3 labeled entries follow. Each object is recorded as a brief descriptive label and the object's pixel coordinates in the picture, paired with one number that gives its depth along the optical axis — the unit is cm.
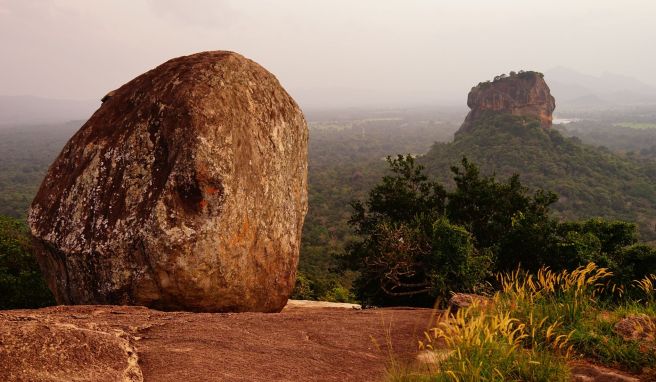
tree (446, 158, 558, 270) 1648
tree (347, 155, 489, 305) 1148
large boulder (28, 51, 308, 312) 822
